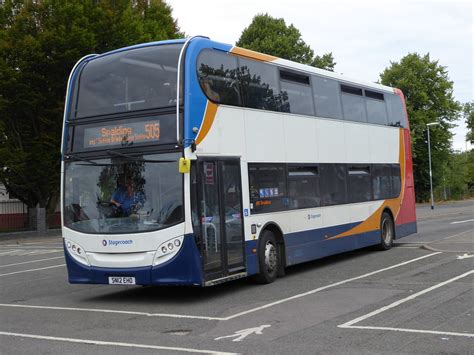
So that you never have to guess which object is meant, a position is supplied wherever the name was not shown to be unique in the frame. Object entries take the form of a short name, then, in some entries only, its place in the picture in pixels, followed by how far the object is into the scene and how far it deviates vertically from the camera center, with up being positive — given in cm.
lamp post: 5677 +637
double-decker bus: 959 +65
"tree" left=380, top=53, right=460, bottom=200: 6259 +948
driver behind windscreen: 974 +14
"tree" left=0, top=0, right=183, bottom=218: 3222 +785
